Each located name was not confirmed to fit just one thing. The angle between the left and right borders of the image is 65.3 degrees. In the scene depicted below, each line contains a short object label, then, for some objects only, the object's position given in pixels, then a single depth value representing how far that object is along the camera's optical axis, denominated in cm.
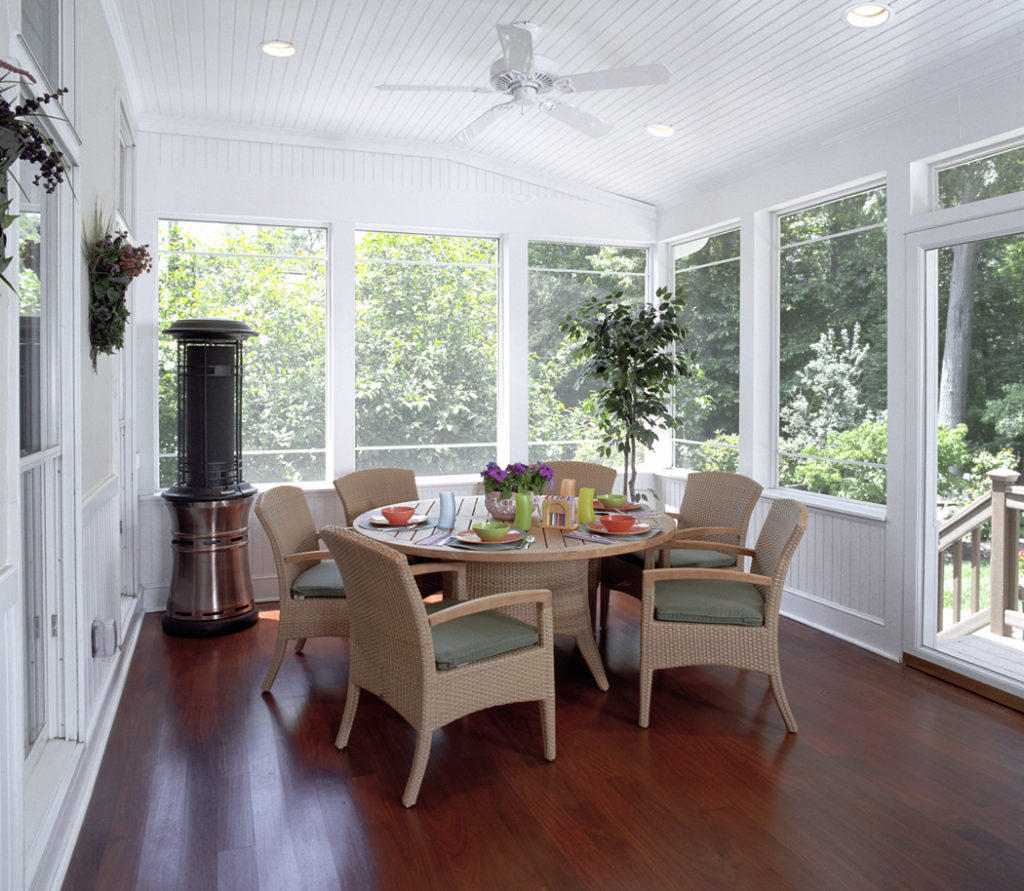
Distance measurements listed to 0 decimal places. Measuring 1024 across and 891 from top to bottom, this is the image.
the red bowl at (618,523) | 350
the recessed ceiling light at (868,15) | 317
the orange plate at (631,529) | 349
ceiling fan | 320
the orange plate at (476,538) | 326
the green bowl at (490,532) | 323
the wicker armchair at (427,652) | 263
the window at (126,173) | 425
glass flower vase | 380
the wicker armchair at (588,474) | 494
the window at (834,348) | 438
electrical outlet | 318
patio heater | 436
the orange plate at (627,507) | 408
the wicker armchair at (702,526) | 407
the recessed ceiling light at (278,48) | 383
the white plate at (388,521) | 365
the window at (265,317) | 504
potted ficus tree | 524
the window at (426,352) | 552
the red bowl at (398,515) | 364
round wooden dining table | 318
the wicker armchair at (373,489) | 450
